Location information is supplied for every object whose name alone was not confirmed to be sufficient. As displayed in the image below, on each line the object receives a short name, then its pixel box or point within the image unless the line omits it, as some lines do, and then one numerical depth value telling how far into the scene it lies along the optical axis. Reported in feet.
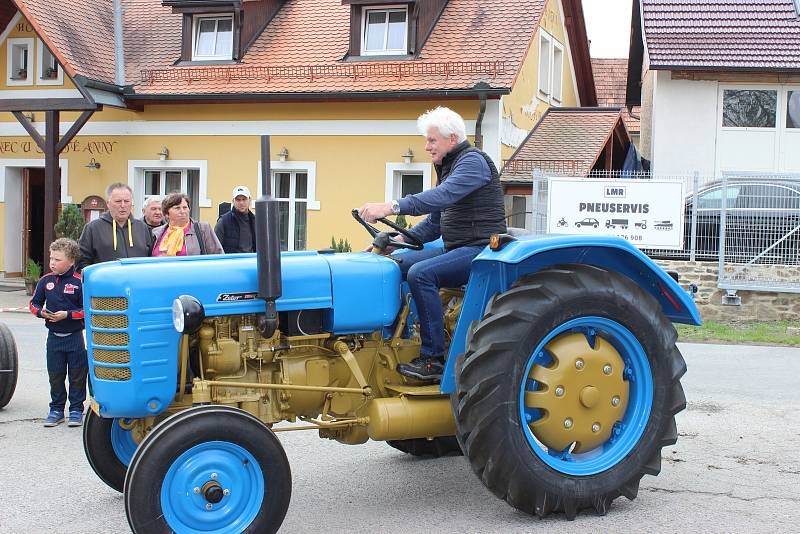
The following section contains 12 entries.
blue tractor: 13.42
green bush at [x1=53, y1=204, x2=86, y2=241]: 56.39
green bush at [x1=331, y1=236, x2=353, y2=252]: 53.86
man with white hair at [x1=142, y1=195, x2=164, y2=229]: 26.71
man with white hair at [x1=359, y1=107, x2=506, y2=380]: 15.30
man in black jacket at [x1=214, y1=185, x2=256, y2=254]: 27.55
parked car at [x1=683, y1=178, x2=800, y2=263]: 45.03
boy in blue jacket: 22.68
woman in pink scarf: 24.20
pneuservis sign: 46.34
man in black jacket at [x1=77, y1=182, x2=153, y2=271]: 23.12
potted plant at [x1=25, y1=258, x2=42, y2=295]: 57.31
